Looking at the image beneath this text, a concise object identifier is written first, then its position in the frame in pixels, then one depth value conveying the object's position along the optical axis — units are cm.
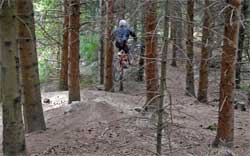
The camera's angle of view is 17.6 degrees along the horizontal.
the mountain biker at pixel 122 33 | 2301
